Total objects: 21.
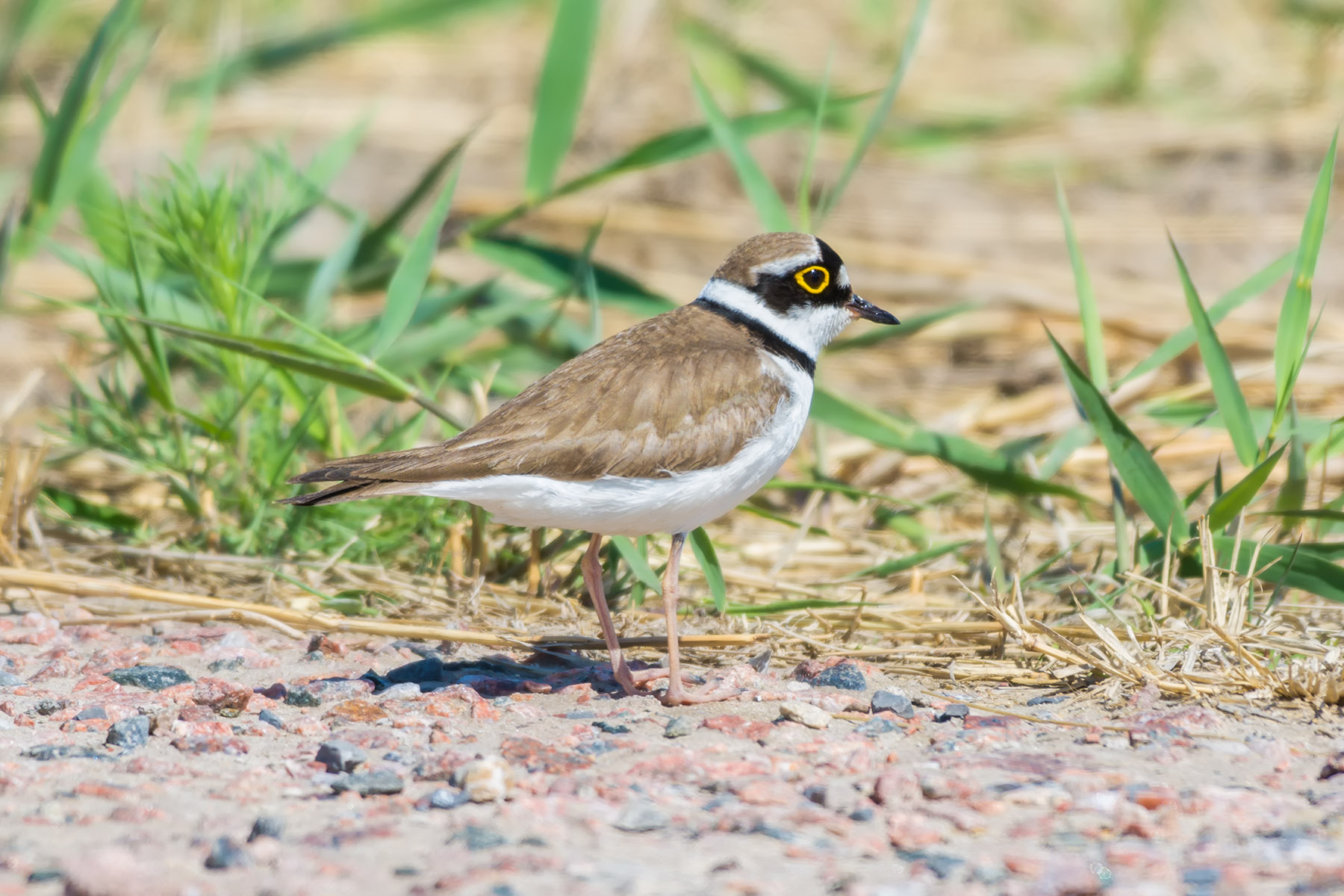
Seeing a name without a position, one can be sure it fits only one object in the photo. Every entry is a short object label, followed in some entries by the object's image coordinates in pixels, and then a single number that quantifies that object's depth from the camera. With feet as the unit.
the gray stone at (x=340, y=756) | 17.07
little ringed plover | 19.71
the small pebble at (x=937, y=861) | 14.14
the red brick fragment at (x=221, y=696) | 19.53
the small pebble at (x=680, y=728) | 18.73
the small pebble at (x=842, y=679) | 20.59
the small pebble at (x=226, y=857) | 13.98
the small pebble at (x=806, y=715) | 18.81
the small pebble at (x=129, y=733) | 17.94
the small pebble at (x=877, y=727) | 18.62
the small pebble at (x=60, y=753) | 17.41
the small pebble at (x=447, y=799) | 15.88
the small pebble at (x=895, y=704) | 19.51
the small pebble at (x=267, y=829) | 14.69
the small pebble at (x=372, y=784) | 16.34
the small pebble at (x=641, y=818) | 15.21
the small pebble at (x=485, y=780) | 15.90
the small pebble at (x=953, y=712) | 19.33
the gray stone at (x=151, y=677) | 20.63
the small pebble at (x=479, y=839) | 14.60
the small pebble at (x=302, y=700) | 19.94
